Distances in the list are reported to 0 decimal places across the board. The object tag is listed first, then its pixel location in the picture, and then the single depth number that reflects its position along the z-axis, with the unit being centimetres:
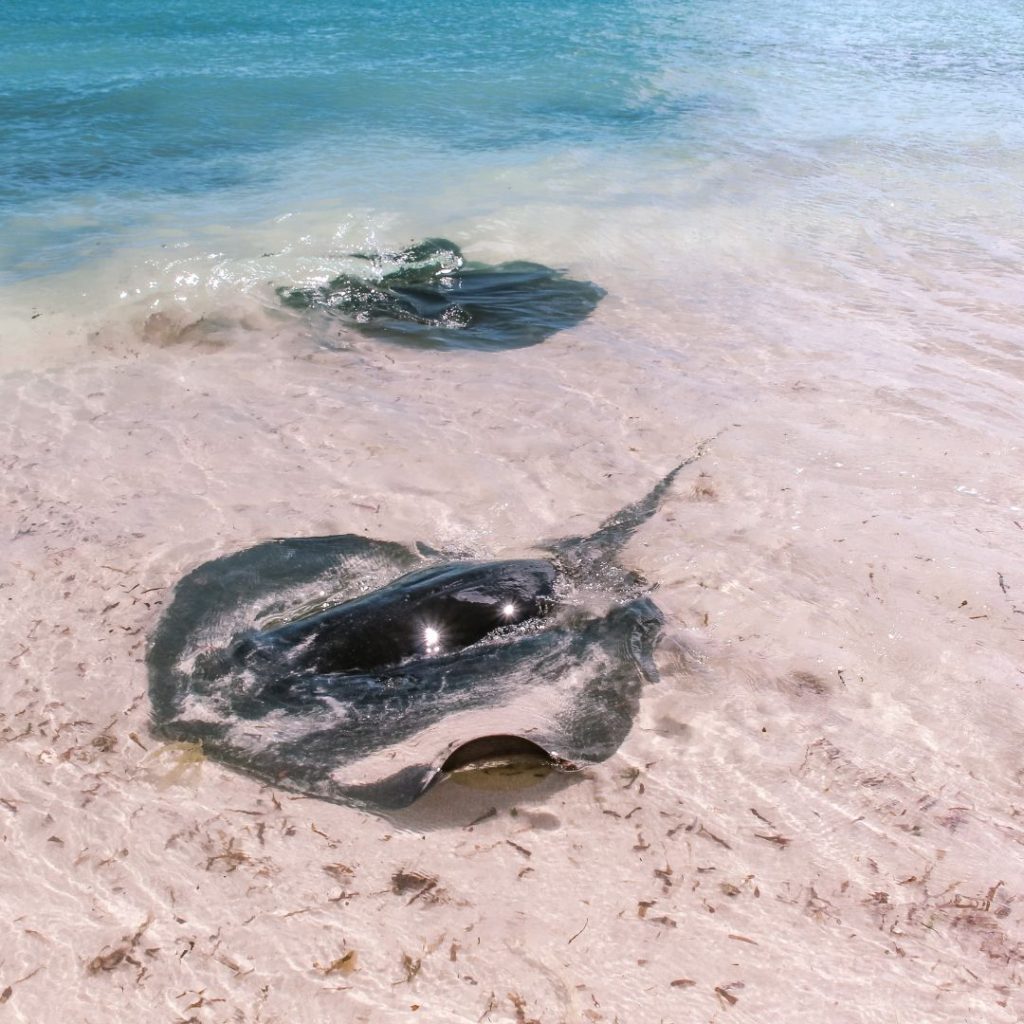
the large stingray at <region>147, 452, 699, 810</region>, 392
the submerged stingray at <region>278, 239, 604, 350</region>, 859
